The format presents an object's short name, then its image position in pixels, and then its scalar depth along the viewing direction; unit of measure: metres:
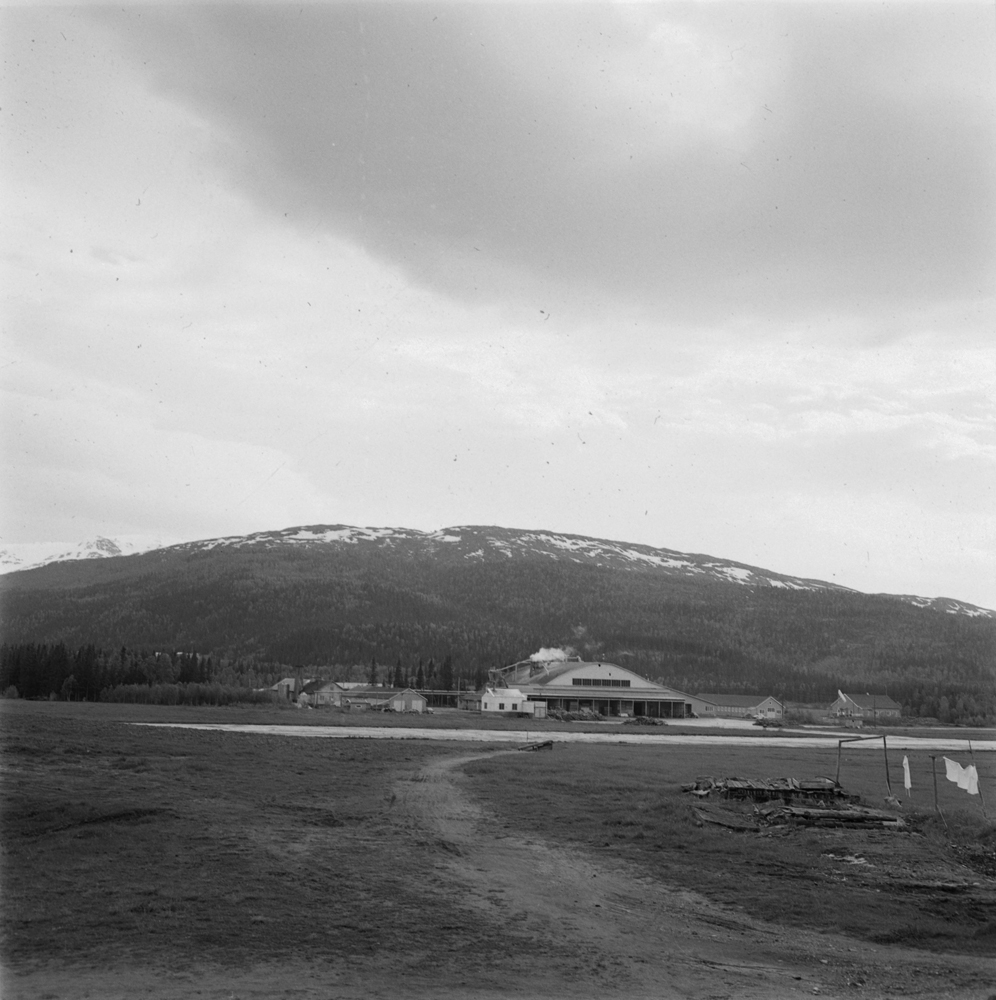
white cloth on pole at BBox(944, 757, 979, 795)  24.61
